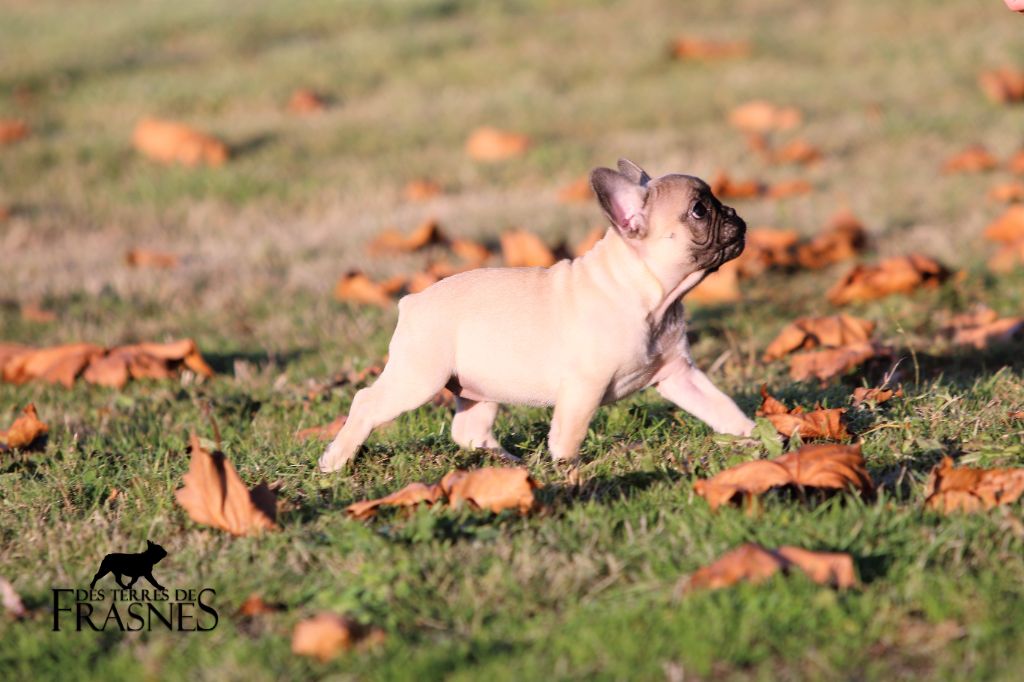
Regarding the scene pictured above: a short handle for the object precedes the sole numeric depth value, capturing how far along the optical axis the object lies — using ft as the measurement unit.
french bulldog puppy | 28.22
